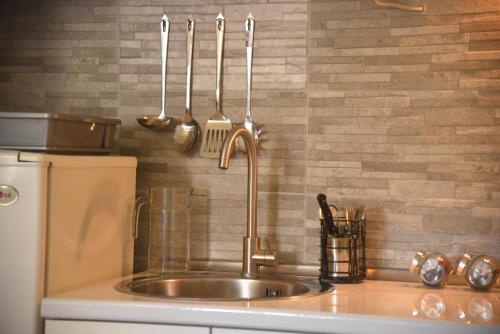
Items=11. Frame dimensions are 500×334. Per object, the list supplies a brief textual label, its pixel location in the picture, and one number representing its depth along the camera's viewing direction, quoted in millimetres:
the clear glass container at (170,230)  2311
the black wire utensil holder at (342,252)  2125
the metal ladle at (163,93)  2371
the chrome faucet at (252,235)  2189
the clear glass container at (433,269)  2070
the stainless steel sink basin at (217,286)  2152
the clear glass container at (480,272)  2033
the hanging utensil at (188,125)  2357
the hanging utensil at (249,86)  2314
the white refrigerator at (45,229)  1864
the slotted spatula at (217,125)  2342
